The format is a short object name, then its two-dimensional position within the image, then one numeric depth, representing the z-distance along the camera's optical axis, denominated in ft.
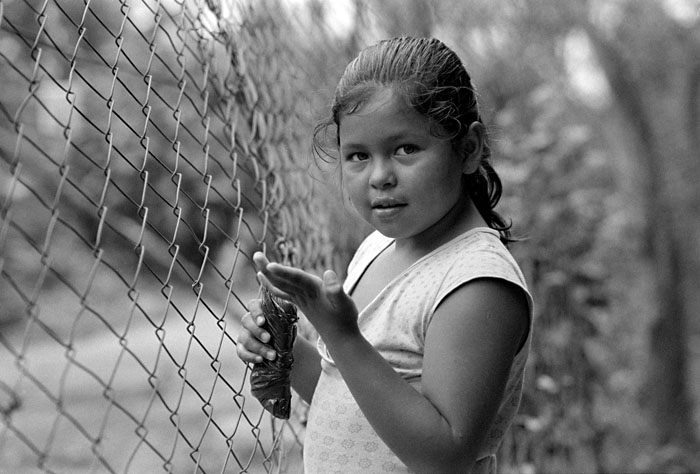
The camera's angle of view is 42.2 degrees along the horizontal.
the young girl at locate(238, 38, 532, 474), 4.45
